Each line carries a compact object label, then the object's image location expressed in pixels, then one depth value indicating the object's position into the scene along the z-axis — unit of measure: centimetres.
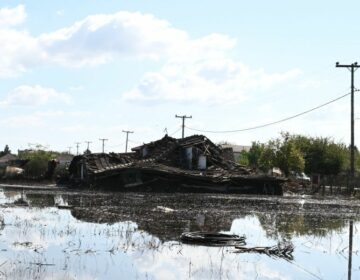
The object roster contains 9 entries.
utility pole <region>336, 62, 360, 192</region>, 4306
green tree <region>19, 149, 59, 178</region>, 6794
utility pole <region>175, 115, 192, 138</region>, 7650
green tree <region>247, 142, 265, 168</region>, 11238
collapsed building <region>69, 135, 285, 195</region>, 4881
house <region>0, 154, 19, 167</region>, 12542
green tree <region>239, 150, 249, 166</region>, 10568
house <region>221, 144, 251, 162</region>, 14125
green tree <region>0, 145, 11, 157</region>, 14850
